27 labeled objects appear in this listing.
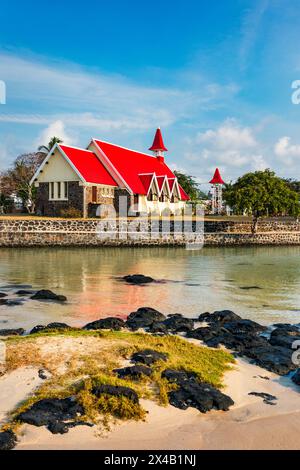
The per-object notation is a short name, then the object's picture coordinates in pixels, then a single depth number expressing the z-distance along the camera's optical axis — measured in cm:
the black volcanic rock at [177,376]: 618
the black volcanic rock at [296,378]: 668
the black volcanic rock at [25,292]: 1494
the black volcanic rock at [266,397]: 595
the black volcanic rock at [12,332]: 912
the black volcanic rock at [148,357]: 674
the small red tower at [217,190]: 6595
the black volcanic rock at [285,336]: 852
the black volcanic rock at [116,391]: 548
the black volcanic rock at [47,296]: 1380
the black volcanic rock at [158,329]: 938
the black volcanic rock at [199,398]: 561
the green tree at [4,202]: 5047
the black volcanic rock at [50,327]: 894
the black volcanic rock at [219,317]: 1062
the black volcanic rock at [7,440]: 455
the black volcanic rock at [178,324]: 963
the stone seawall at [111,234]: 3228
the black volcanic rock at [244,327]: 961
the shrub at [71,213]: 3734
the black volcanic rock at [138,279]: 1771
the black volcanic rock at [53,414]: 497
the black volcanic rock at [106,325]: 948
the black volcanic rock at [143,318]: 991
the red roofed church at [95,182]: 3834
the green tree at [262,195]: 3591
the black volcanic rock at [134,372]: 617
